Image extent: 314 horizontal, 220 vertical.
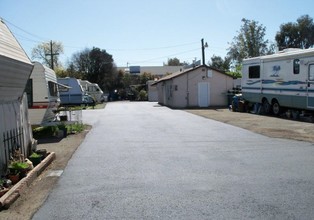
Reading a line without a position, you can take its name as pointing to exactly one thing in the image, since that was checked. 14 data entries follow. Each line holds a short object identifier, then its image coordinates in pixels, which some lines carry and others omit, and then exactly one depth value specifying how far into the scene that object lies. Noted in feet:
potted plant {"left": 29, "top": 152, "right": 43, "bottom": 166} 20.57
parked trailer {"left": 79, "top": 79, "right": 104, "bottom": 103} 113.35
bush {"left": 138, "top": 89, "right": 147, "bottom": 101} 137.29
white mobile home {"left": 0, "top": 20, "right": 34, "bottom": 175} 16.89
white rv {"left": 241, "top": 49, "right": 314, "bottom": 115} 42.76
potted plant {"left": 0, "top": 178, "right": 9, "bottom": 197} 14.55
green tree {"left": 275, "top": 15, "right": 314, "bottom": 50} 146.96
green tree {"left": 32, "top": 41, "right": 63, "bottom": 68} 176.74
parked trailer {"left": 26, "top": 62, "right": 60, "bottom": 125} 35.16
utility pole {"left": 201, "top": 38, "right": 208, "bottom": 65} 88.32
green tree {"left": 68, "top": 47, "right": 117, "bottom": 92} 155.92
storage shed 80.17
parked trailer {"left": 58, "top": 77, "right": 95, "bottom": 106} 87.80
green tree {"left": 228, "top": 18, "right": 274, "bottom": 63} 148.86
